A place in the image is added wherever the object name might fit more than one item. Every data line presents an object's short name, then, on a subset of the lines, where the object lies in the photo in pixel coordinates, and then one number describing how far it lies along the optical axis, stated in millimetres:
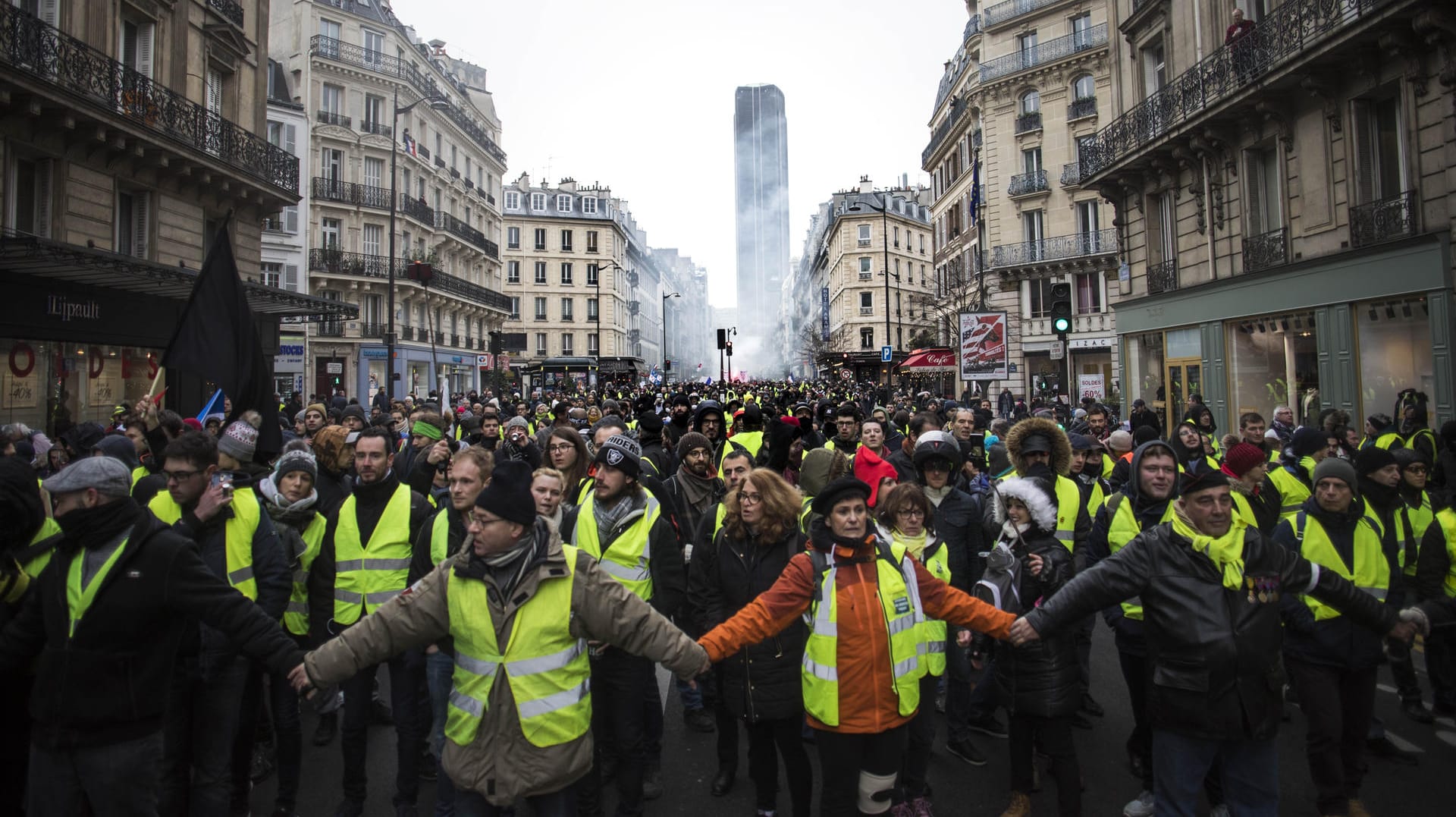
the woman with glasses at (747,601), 3797
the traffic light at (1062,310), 11078
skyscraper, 189500
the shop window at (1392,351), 12031
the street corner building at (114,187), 12945
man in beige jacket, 2969
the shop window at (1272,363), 14508
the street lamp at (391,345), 20891
